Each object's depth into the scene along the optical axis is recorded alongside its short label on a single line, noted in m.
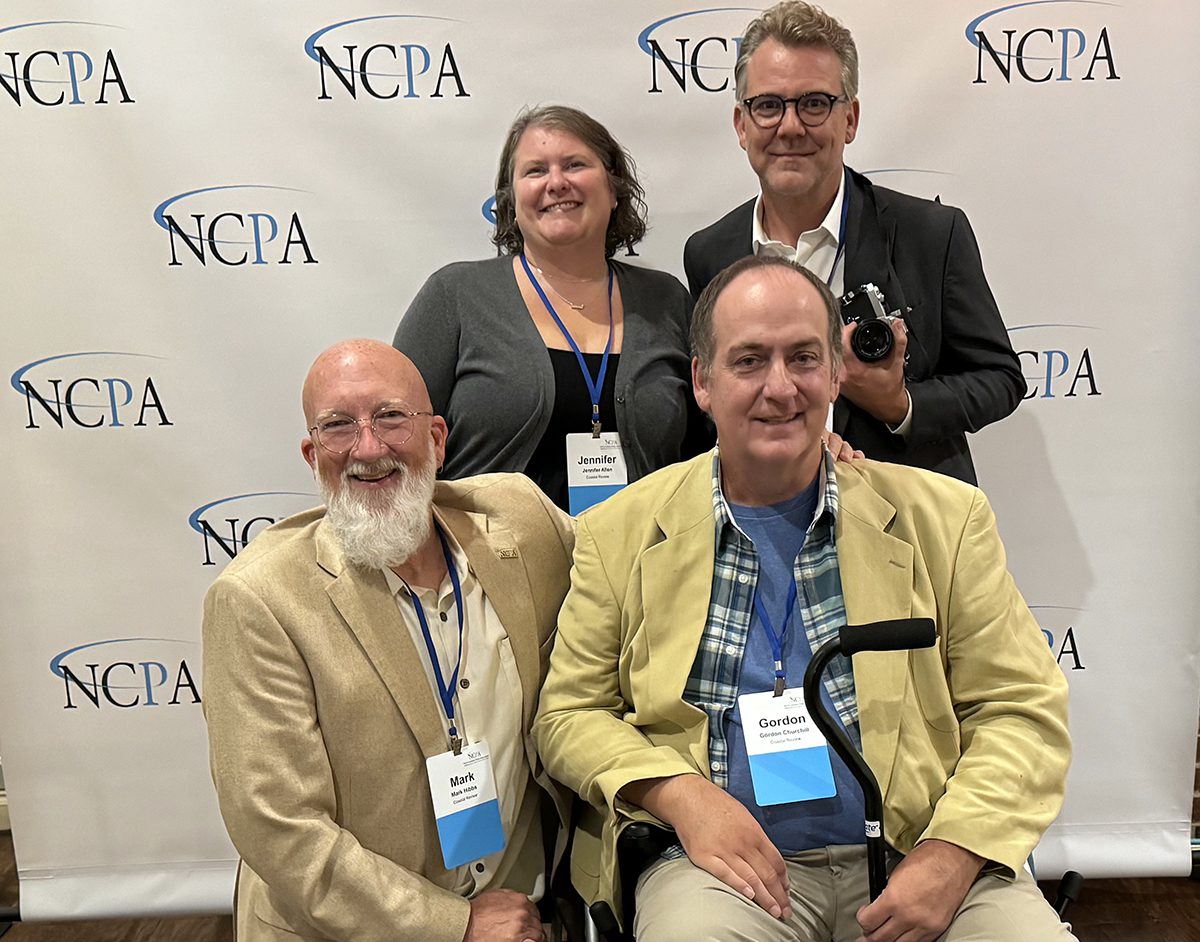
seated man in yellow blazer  1.69
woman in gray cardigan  2.34
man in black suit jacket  2.16
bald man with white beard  1.74
